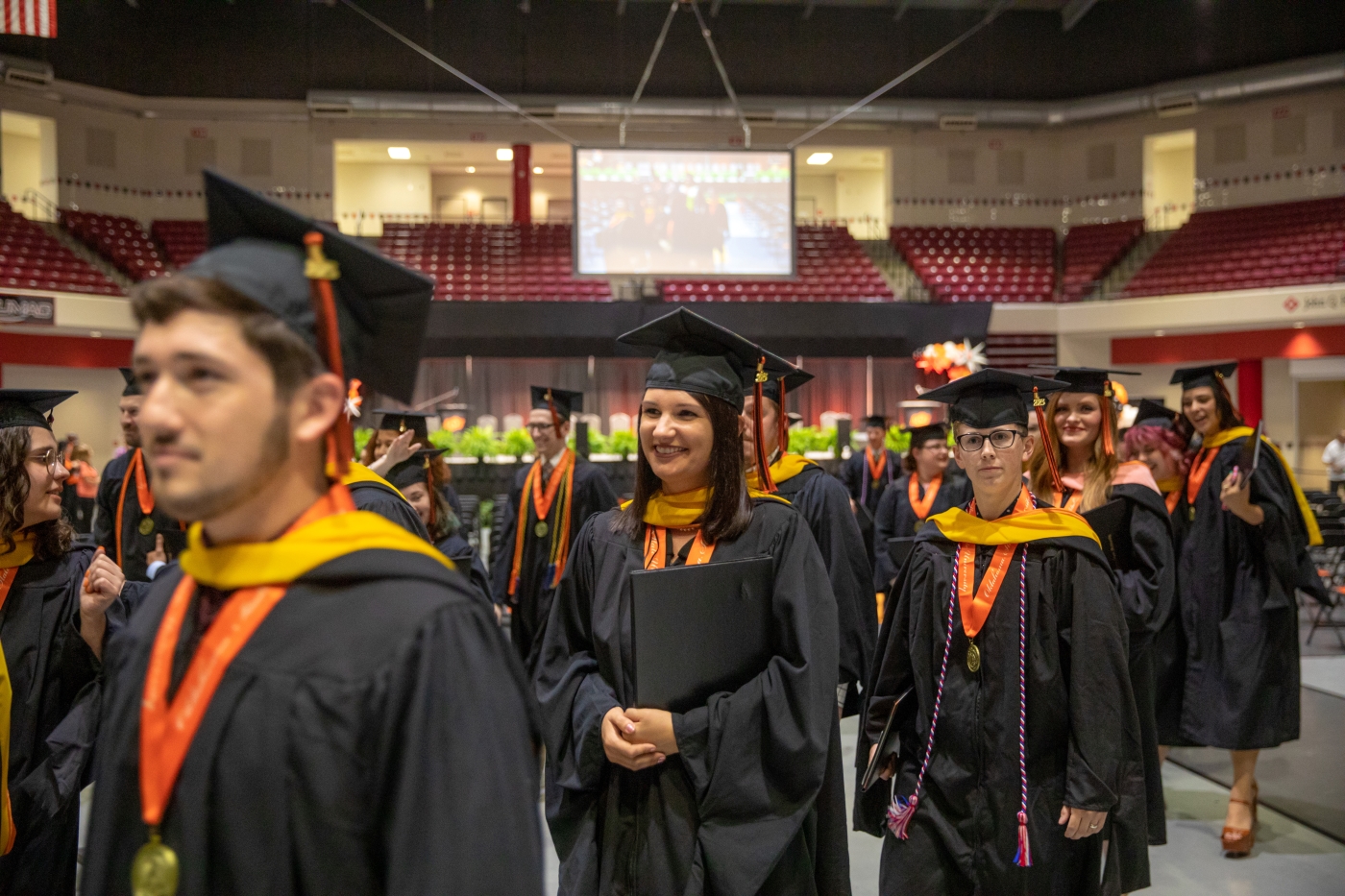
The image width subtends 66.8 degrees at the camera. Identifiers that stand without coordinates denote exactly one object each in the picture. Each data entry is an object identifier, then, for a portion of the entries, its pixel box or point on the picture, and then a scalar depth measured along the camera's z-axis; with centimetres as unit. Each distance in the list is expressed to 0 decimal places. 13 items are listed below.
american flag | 1039
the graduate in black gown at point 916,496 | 706
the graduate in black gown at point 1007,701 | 252
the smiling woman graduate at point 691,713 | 212
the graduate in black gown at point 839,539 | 356
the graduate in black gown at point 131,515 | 452
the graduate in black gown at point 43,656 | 251
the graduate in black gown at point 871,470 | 945
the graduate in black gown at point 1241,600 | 430
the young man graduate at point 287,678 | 109
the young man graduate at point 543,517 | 567
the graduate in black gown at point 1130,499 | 347
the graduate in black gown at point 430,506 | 481
